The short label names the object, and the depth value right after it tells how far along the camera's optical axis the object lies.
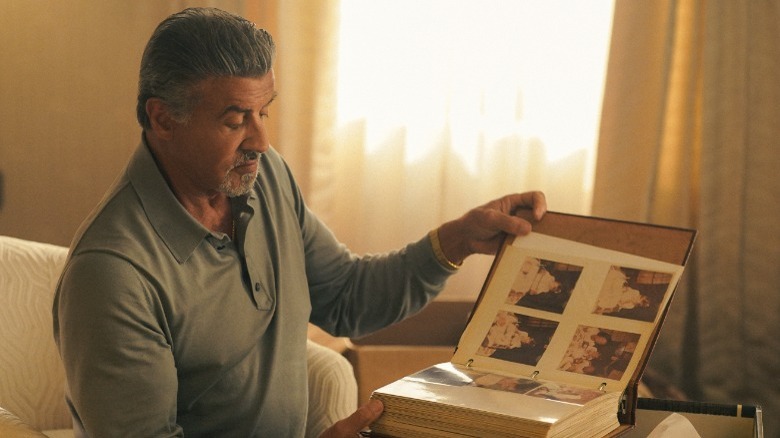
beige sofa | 4.31
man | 3.65
